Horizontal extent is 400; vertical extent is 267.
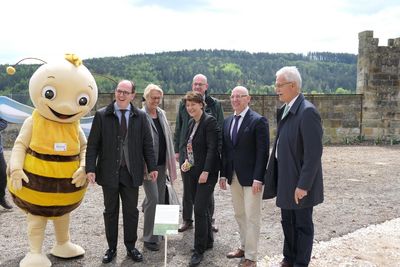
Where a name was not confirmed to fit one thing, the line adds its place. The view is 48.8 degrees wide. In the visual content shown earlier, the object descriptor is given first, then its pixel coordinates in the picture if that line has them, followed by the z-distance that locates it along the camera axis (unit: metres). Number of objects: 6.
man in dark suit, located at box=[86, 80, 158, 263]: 4.28
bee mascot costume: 4.12
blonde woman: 4.82
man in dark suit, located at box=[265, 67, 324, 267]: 3.67
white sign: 3.71
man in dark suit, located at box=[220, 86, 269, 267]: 4.18
